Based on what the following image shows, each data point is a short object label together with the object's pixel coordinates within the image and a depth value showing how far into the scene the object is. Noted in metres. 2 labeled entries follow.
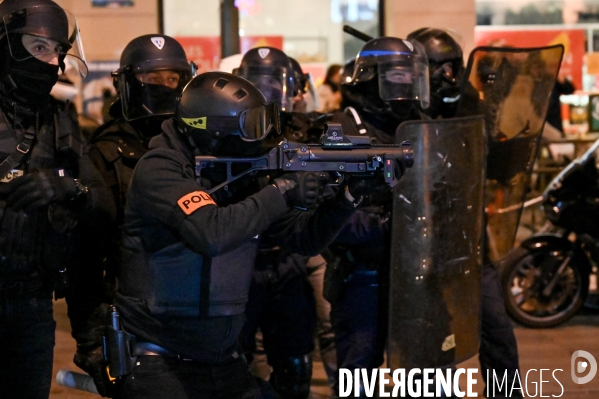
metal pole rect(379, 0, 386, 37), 11.50
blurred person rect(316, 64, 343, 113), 8.91
